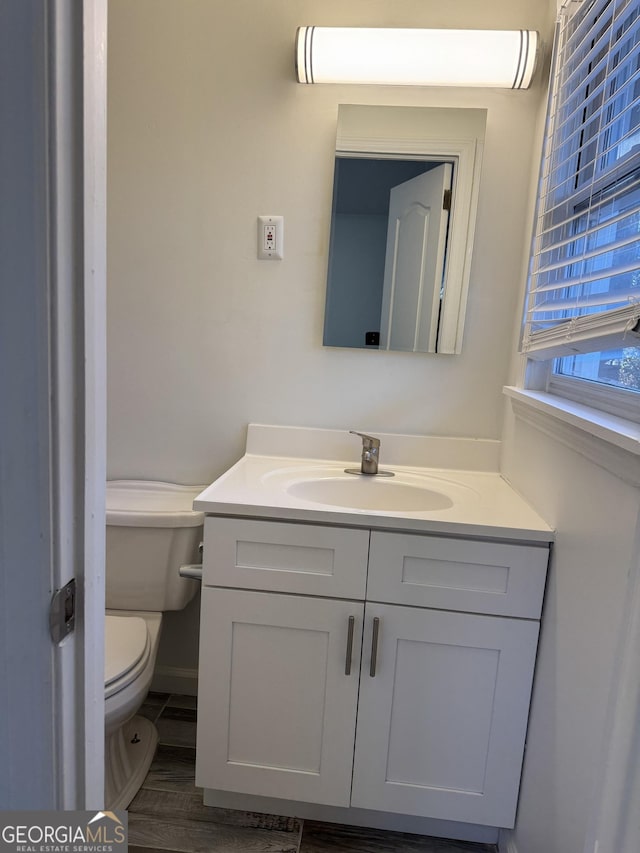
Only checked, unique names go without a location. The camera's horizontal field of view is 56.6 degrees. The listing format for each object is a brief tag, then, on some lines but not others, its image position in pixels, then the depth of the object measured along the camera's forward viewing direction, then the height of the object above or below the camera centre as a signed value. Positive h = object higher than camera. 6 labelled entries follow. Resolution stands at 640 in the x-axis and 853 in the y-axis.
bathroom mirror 1.61 +0.34
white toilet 1.51 -0.66
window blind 0.98 +0.33
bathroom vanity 1.24 -0.65
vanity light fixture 1.49 +0.74
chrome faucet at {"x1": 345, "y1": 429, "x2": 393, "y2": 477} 1.62 -0.29
